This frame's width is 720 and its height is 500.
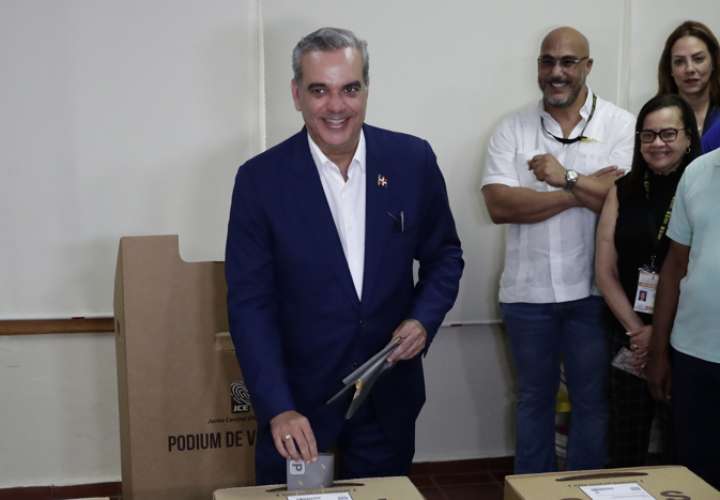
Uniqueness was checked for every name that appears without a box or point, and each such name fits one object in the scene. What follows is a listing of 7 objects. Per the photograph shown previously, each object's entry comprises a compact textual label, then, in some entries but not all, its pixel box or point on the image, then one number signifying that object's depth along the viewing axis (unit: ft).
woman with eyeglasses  7.91
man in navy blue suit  5.87
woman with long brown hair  8.95
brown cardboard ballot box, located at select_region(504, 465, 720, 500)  4.49
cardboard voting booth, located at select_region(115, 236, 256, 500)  7.34
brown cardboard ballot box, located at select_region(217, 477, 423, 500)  4.56
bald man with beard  8.75
